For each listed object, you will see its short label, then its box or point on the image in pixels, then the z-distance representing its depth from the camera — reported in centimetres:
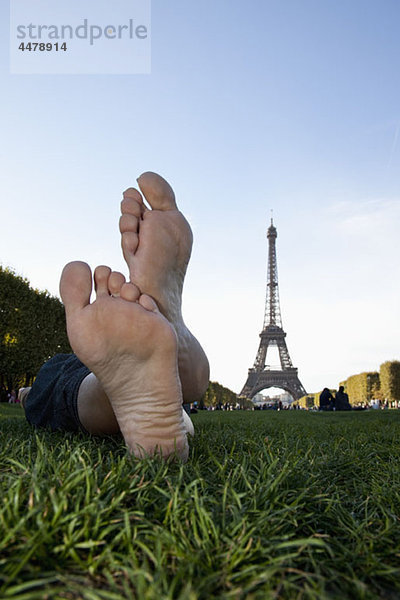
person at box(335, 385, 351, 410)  1452
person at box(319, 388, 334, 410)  1509
